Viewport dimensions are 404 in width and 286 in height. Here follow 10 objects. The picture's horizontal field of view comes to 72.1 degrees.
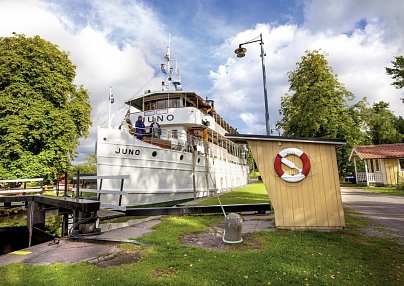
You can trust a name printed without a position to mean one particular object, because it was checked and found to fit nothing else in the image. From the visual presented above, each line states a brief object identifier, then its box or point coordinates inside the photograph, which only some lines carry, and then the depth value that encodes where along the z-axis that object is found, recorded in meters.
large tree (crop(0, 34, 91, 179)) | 20.14
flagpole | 14.48
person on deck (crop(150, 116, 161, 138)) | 15.87
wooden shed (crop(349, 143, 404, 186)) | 23.64
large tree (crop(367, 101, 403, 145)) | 40.19
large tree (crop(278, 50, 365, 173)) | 27.42
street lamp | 11.69
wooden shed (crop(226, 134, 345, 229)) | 7.42
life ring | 7.52
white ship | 14.48
